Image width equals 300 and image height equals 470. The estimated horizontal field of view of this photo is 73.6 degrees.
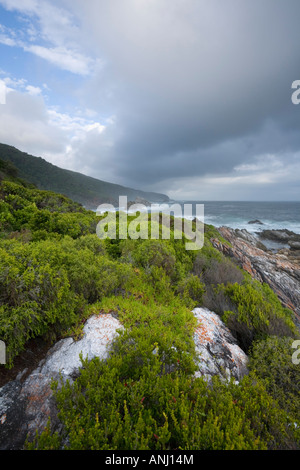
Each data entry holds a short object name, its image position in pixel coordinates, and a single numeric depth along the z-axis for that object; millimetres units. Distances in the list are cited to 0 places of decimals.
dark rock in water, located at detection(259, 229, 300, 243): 33406
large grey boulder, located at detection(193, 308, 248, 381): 3561
